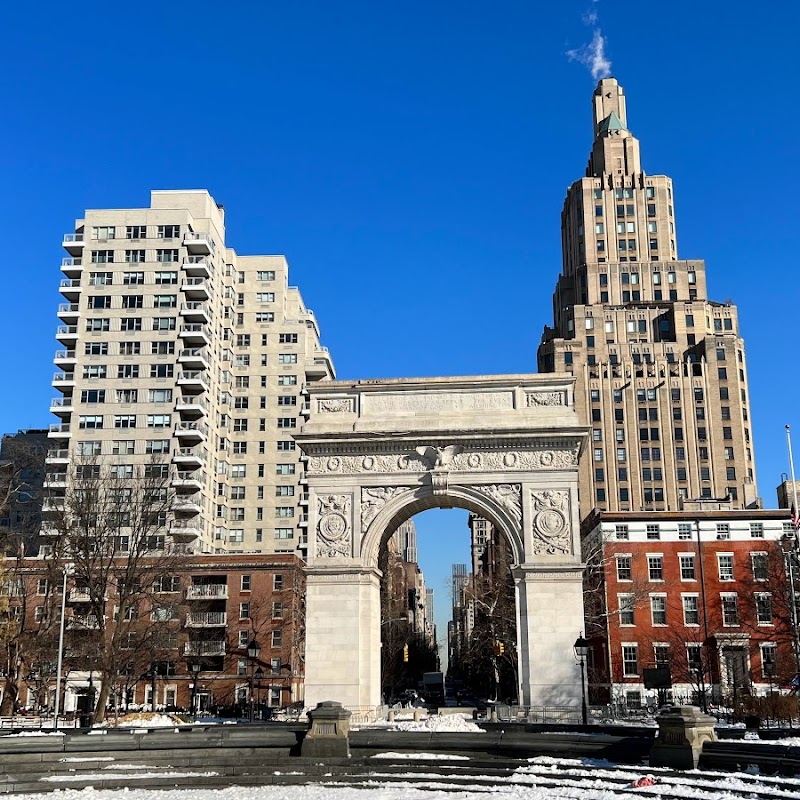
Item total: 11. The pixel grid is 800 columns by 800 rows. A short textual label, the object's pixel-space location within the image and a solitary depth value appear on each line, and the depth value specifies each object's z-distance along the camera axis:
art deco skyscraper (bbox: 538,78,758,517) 98.19
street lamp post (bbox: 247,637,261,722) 36.97
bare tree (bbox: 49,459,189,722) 44.25
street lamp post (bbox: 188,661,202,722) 59.97
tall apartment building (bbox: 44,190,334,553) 77.38
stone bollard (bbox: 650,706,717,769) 21.55
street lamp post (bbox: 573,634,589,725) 32.47
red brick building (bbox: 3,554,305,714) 60.69
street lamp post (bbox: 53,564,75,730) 42.69
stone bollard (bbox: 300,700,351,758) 24.78
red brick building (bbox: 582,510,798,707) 57.47
